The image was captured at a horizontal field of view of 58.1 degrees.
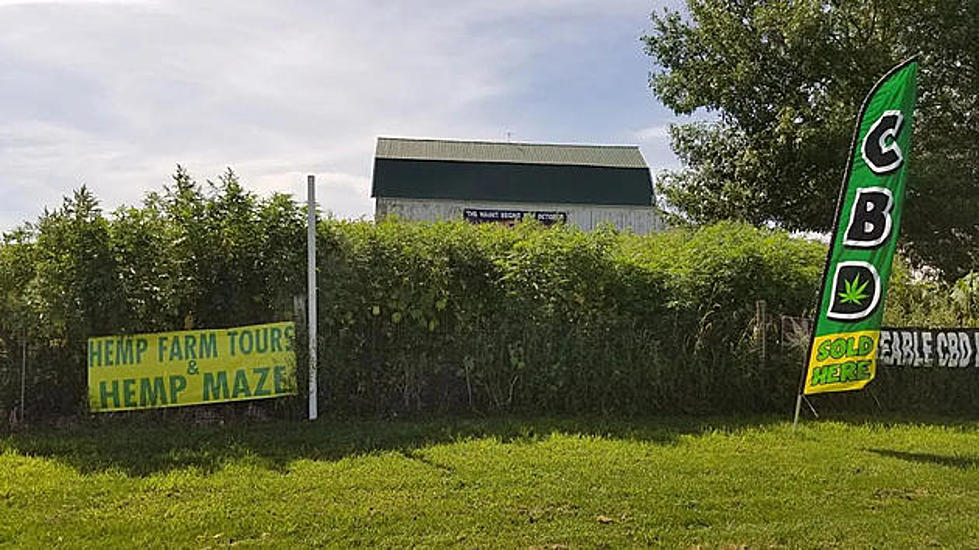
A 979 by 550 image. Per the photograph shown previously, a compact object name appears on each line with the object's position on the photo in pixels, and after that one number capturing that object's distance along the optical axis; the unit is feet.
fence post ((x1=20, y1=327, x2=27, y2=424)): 27.20
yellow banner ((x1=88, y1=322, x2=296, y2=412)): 27.20
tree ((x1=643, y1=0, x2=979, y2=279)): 52.60
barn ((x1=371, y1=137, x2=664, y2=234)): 100.89
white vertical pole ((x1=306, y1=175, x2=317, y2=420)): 27.20
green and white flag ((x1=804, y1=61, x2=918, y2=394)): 26.11
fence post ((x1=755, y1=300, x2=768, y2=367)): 30.42
